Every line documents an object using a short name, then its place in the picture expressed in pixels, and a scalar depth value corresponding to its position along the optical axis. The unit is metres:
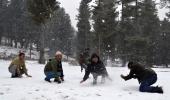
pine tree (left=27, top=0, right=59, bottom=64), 29.06
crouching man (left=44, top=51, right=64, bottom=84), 12.46
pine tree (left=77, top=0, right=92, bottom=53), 56.58
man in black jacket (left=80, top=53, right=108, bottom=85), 12.41
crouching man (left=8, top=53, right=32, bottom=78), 14.01
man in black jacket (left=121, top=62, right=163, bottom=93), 10.95
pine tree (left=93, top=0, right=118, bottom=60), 42.91
